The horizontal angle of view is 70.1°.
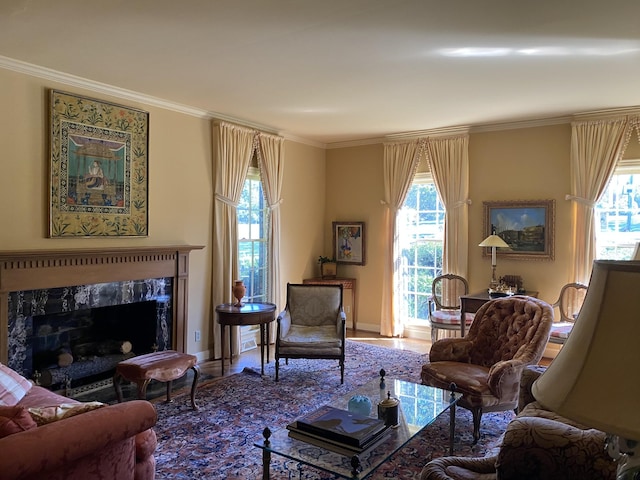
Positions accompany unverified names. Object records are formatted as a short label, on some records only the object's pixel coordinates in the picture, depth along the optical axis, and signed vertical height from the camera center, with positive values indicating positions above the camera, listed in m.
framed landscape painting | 5.39 +0.19
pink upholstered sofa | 1.72 -0.84
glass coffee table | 2.22 -1.07
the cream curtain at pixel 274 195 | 5.98 +0.60
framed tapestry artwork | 3.95 +0.66
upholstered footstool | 3.46 -1.00
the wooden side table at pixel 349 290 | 6.76 -0.75
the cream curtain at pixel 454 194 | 5.88 +0.62
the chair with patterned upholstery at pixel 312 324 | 4.41 -0.91
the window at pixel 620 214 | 5.02 +0.31
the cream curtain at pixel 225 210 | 5.30 +0.35
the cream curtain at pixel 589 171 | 4.95 +0.79
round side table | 4.57 -0.76
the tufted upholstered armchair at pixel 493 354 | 3.18 -0.88
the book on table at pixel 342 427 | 2.32 -0.99
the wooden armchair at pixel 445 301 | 5.36 -0.77
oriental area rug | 2.90 -1.42
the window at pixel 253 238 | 5.86 +0.03
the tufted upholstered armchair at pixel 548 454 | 1.58 -0.75
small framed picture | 6.91 -0.03
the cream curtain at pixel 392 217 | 6.38 +0.34
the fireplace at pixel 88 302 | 3.58 -0.55
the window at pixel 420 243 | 6.34 -0.03
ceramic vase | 4.89 -0.54
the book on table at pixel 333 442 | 2.28 -1.05
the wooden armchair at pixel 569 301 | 5.00 -0.67
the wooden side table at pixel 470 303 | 4.93 -0.68
